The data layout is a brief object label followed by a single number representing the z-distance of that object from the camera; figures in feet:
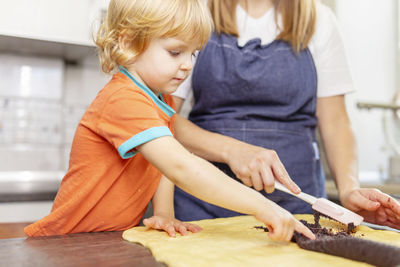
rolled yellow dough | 1.48
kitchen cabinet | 4.65
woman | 3.17
